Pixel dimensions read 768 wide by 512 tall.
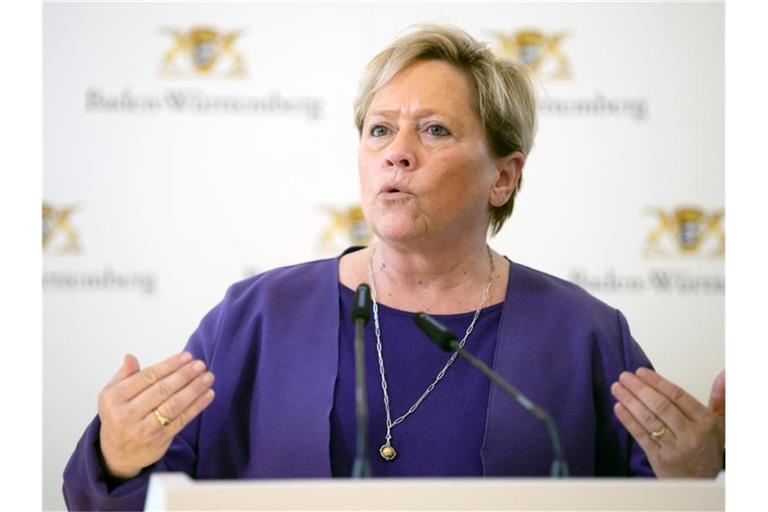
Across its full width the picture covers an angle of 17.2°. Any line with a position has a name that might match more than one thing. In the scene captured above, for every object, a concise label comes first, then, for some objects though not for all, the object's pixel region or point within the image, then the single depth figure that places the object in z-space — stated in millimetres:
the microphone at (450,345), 2173
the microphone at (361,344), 2165
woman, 2463
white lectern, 2098
